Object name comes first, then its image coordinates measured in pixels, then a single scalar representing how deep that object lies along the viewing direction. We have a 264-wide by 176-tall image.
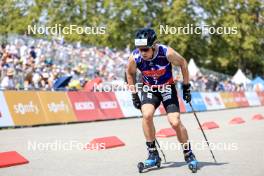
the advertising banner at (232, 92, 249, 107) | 38.69
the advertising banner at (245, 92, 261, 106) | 41.87
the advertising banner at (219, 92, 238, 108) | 35.91
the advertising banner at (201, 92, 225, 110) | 32.72
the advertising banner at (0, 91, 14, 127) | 16.39
